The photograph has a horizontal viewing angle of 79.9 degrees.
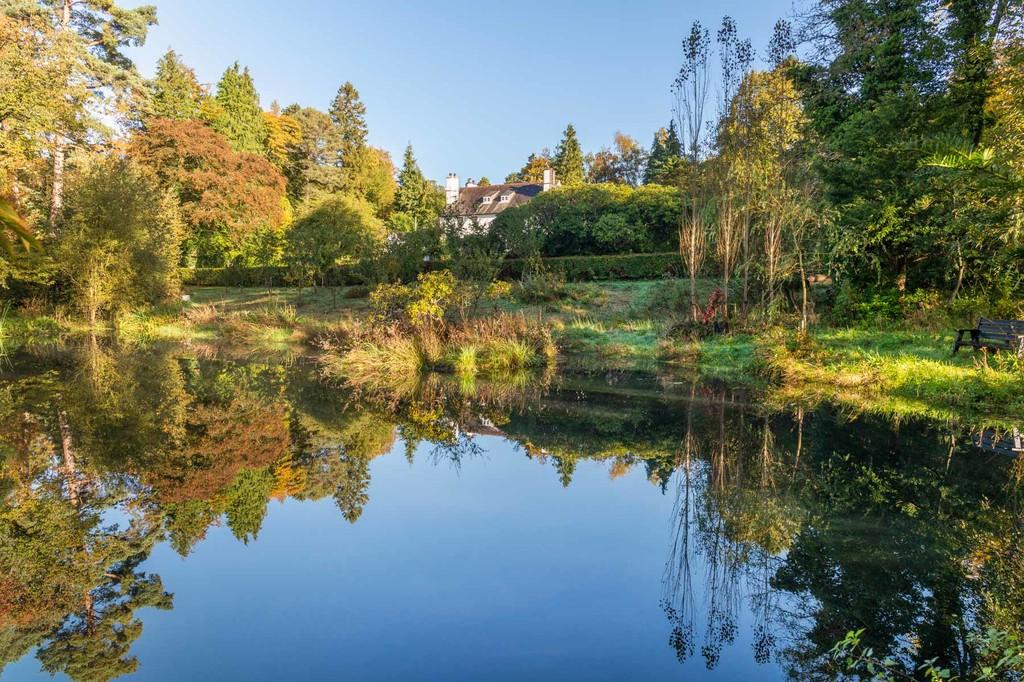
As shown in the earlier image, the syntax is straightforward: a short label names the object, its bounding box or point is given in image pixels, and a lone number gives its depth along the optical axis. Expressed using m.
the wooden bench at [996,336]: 10.30
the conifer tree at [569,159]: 52.46
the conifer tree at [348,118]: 50.50
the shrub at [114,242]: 17.70
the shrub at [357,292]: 24.70
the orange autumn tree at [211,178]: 28.72
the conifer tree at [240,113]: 41.34
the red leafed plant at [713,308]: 15.84
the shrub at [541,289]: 20.81
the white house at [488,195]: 49.88
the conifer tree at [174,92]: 36.97
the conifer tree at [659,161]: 39.26
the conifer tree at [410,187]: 48.38
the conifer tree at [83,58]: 18.77
